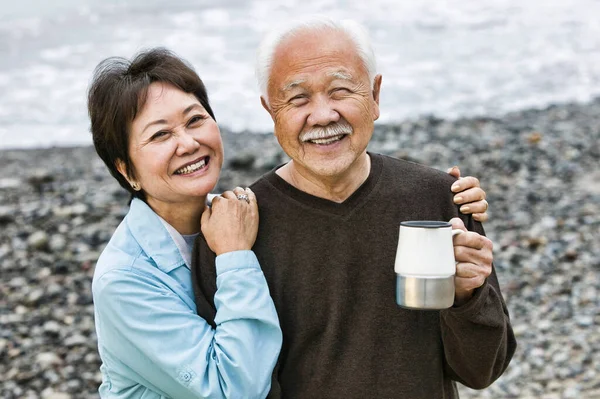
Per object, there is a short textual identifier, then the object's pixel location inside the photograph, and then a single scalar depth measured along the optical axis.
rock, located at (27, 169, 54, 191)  9.55
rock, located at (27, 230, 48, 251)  7.67
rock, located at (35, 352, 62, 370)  6.06
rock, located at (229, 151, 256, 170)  9.79
